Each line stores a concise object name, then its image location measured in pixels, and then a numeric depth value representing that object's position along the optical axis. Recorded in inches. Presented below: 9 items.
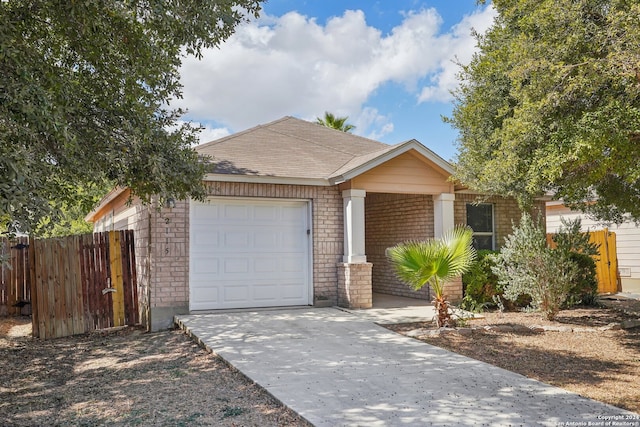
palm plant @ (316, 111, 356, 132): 1089.4
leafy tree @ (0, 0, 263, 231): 180.1
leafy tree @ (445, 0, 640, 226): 210.5
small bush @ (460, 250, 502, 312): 435.8
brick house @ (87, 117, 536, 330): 368.8
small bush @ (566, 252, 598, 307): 442.0
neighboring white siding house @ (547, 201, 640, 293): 662.5
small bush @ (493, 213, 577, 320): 358.0
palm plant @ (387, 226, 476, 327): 315.0
